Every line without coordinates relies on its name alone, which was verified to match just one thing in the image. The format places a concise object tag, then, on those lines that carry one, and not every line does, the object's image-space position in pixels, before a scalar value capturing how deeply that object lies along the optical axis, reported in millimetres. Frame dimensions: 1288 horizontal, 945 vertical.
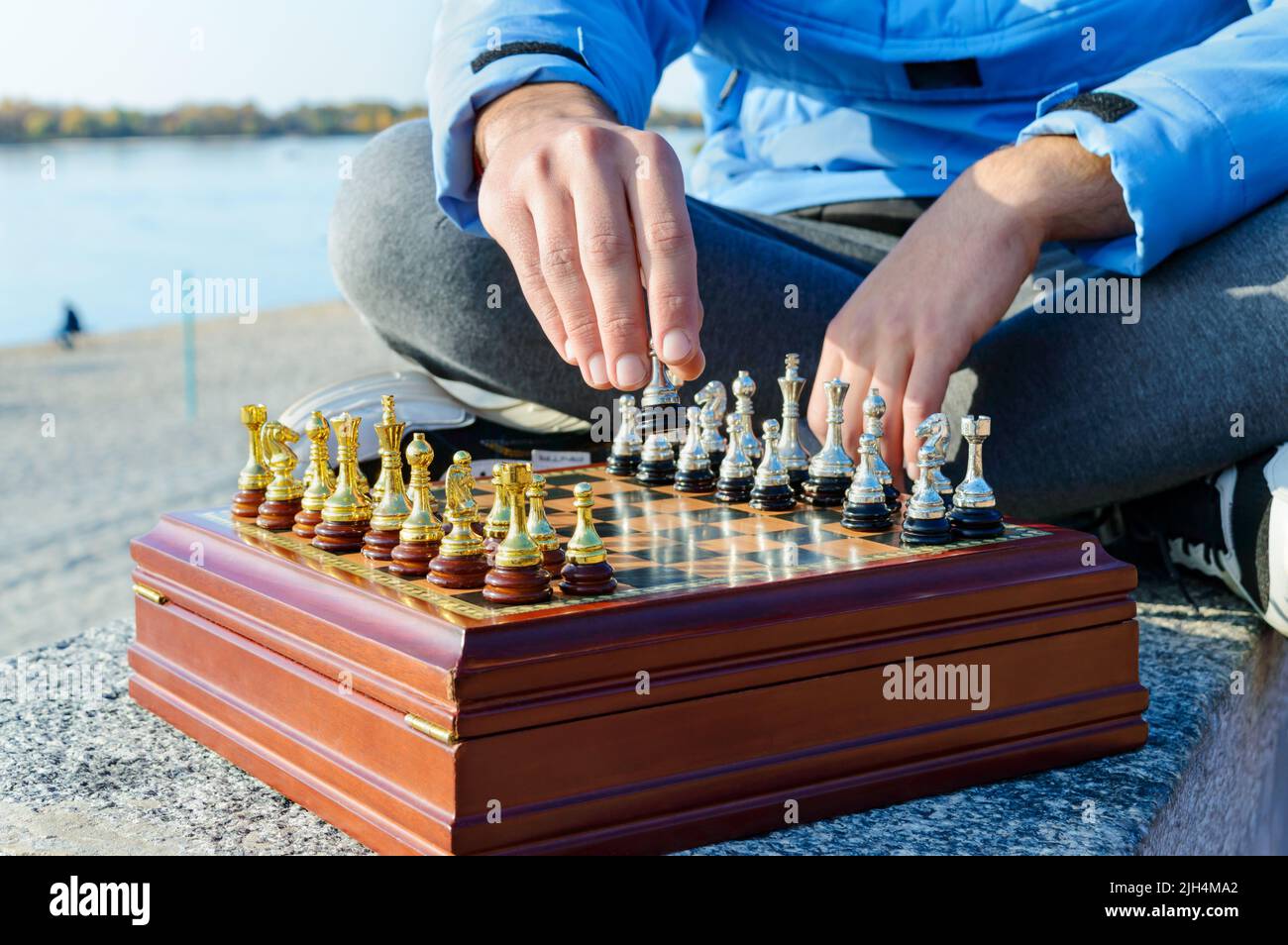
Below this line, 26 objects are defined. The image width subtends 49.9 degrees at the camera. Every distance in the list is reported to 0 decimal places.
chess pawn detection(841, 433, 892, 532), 1280
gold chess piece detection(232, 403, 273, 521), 1385
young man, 1288
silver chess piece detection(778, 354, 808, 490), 1481
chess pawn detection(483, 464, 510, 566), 1150
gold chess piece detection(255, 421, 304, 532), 1337
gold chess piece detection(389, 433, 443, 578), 1130
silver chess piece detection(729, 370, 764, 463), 1522
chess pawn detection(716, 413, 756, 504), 1438
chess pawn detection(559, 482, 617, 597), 1059
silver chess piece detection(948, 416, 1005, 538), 1245
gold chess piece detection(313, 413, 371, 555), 1237
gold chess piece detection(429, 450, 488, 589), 1082
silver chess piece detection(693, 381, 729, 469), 1570
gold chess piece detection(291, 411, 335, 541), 1291
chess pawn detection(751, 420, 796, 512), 1392
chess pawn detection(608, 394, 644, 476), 1597
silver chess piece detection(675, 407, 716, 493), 1486
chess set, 995
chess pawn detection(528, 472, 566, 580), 1121
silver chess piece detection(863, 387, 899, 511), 1341
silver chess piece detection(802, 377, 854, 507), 1403
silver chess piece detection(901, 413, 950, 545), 1226
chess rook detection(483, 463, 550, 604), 1040
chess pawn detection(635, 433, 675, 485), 1535
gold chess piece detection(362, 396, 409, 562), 1194
